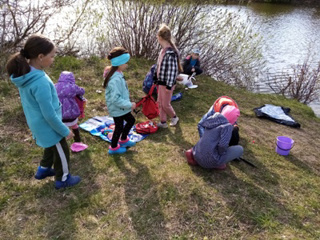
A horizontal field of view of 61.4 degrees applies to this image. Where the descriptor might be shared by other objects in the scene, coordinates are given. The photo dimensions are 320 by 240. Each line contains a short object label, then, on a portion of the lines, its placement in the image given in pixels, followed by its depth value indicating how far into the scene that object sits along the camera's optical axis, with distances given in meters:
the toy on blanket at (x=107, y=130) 4.26
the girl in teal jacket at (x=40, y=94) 2.38
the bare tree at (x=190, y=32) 7.12
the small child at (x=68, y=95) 3.42
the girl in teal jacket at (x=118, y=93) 3.29
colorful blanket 4.24
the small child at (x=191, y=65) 6.36
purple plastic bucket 4.18
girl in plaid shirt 4.07
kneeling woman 3.30
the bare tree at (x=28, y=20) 6.01
